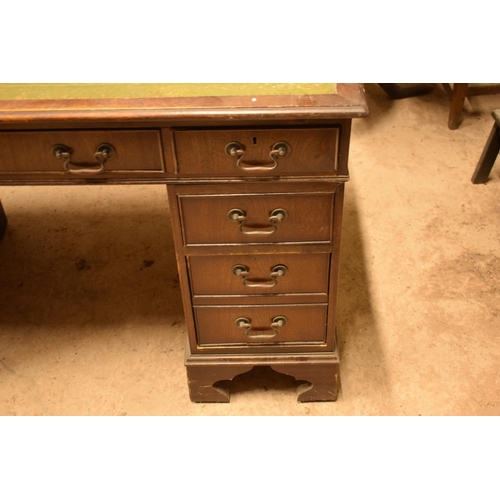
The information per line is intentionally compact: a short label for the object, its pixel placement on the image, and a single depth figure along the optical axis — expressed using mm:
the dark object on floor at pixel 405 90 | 2922
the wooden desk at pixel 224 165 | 1127
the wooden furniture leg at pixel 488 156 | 2363
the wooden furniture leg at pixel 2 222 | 2287
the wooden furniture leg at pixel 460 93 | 2652
